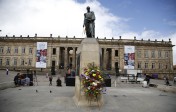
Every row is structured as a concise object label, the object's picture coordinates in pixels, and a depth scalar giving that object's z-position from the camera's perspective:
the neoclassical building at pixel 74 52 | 59.88
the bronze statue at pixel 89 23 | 8.67
